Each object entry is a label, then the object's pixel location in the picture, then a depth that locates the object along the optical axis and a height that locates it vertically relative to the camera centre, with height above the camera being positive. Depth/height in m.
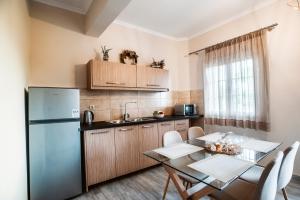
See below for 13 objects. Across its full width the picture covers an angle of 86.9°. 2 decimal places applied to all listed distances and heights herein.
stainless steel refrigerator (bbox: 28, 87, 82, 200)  1.84 -0.52
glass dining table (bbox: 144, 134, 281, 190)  1.04 -0.53
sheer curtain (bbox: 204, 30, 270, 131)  2.60 +0.28
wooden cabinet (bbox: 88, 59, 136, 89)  2.54 +0.44
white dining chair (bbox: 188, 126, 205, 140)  2.42 -0.52
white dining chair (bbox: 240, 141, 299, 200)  1.32 -0.63
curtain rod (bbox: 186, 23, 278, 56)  2.47 +1.13
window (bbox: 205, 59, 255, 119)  2.75 +0.17
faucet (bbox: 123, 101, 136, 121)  3.08 -0.31
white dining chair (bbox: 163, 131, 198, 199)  1.99 -0.52
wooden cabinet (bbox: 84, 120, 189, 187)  2.24 -0.76
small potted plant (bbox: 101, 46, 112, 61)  2.79 +0.80
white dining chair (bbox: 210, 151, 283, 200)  1.02 -0.66
